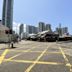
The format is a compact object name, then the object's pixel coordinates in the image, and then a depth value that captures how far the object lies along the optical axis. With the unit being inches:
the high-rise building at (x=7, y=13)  1597.2
